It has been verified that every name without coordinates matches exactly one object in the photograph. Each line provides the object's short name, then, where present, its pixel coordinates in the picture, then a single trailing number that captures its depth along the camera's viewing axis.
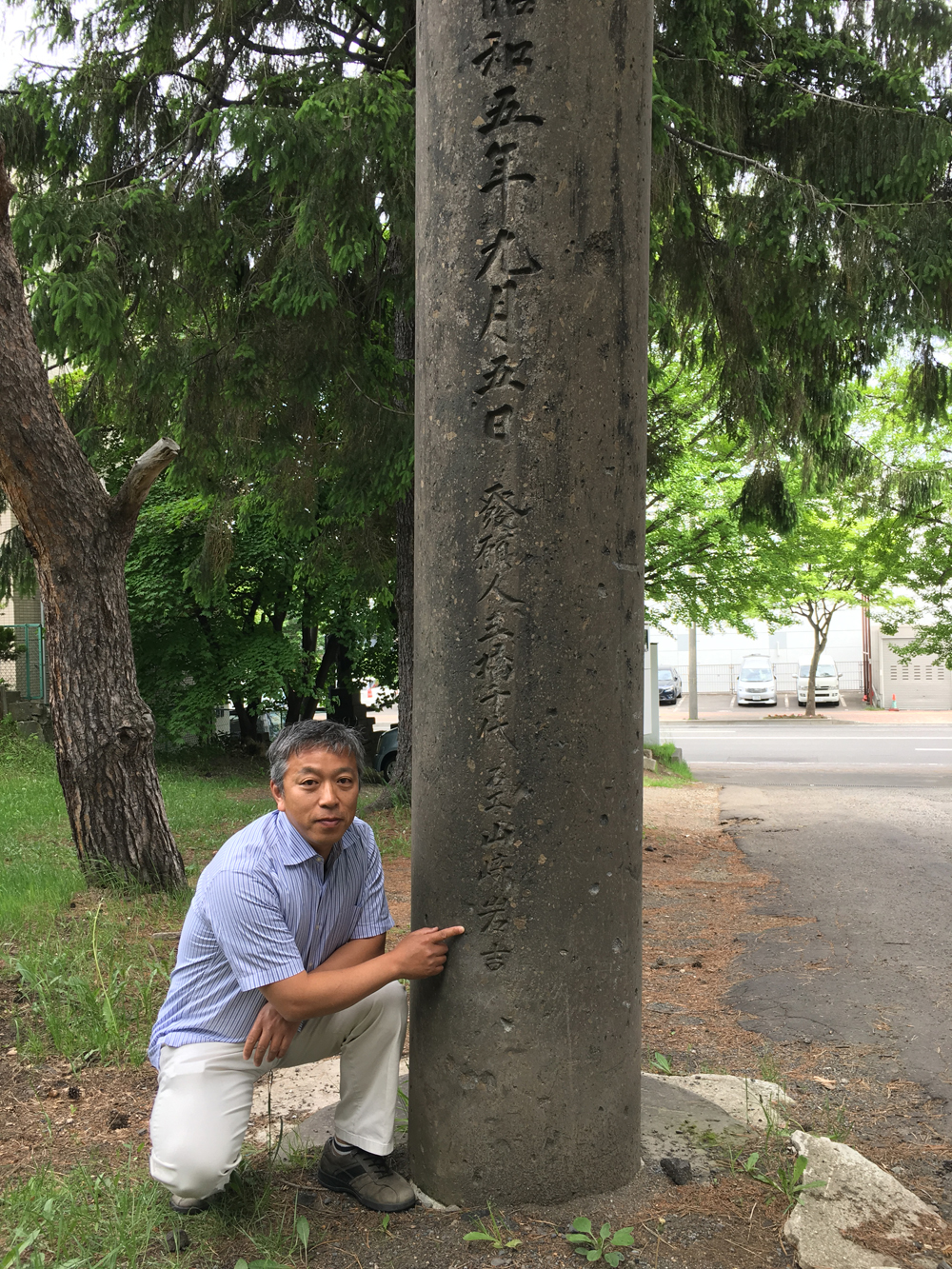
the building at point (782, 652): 47.53
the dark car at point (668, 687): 41.22
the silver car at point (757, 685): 38.12
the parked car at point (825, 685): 37.66
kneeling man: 2.83
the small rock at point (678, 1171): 3.03
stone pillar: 2.84
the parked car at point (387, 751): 16.30
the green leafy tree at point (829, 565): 19.33
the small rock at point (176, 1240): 2.80
